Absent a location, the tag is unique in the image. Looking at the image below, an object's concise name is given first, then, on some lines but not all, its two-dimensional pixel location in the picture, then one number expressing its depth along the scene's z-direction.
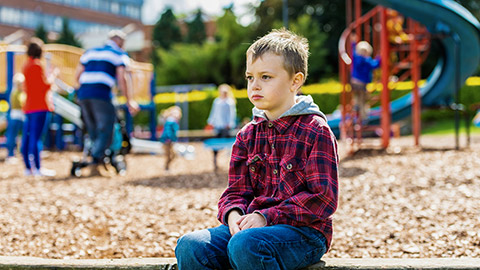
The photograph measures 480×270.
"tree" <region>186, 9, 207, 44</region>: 45.06
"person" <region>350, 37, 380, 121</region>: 9.66
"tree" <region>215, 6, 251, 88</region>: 31.41
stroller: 7.44
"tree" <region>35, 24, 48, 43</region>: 46.06
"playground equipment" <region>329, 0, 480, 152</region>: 9.19
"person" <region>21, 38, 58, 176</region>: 7.28
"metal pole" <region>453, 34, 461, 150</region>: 9.40
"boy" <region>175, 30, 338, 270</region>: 2.18
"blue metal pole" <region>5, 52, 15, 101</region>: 10.44
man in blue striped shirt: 7.12
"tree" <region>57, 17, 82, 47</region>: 44.69
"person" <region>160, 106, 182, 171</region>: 8.38
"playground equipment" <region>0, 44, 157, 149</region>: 12.22
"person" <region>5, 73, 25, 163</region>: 9.73
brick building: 54.68
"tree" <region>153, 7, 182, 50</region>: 48.06
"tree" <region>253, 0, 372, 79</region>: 31.50
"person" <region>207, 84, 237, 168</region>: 11.05
